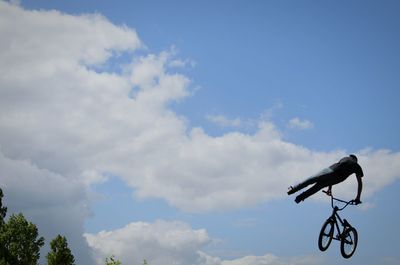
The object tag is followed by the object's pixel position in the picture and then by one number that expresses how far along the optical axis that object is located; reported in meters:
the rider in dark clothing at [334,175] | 12.42
